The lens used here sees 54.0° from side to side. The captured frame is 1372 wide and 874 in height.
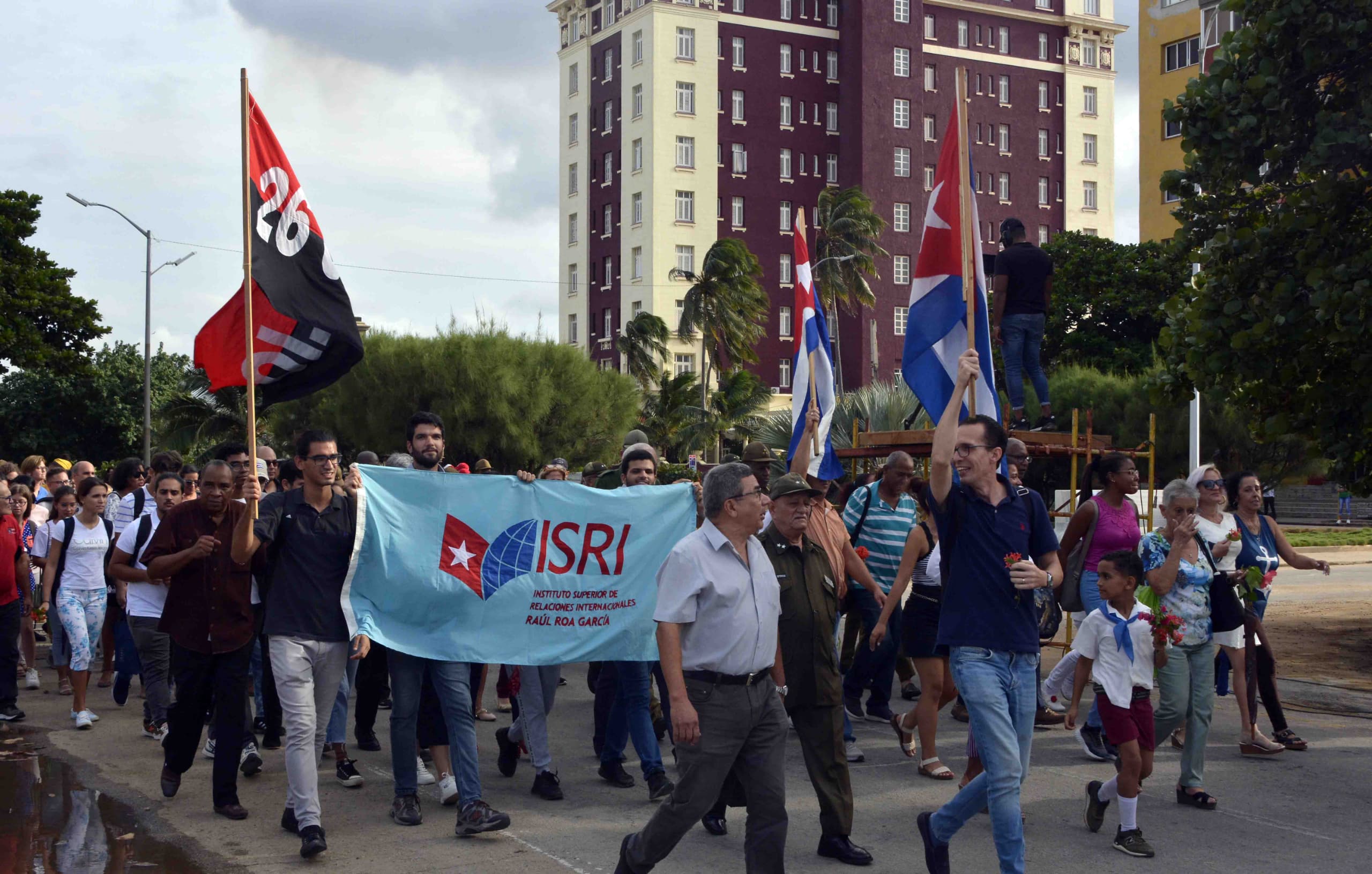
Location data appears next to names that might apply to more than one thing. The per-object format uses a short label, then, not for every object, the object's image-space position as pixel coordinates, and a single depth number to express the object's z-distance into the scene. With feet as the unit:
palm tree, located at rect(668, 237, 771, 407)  200.95
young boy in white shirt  21.79
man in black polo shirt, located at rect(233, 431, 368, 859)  21.71
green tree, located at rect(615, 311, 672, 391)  213.46
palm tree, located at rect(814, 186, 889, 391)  203.72
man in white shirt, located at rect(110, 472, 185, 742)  29.84
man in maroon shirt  23.99
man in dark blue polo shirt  18.39
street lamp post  131.44
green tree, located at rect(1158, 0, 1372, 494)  36.14
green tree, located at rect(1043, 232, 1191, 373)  195.52
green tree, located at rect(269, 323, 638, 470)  162.09
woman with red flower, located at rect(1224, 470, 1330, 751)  29.07
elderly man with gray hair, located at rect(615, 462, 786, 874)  17.42
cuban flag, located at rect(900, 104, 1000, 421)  27.04
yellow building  172.24
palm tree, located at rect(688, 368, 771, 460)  183.21
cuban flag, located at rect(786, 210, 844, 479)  36.29
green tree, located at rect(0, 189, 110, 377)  142.41
